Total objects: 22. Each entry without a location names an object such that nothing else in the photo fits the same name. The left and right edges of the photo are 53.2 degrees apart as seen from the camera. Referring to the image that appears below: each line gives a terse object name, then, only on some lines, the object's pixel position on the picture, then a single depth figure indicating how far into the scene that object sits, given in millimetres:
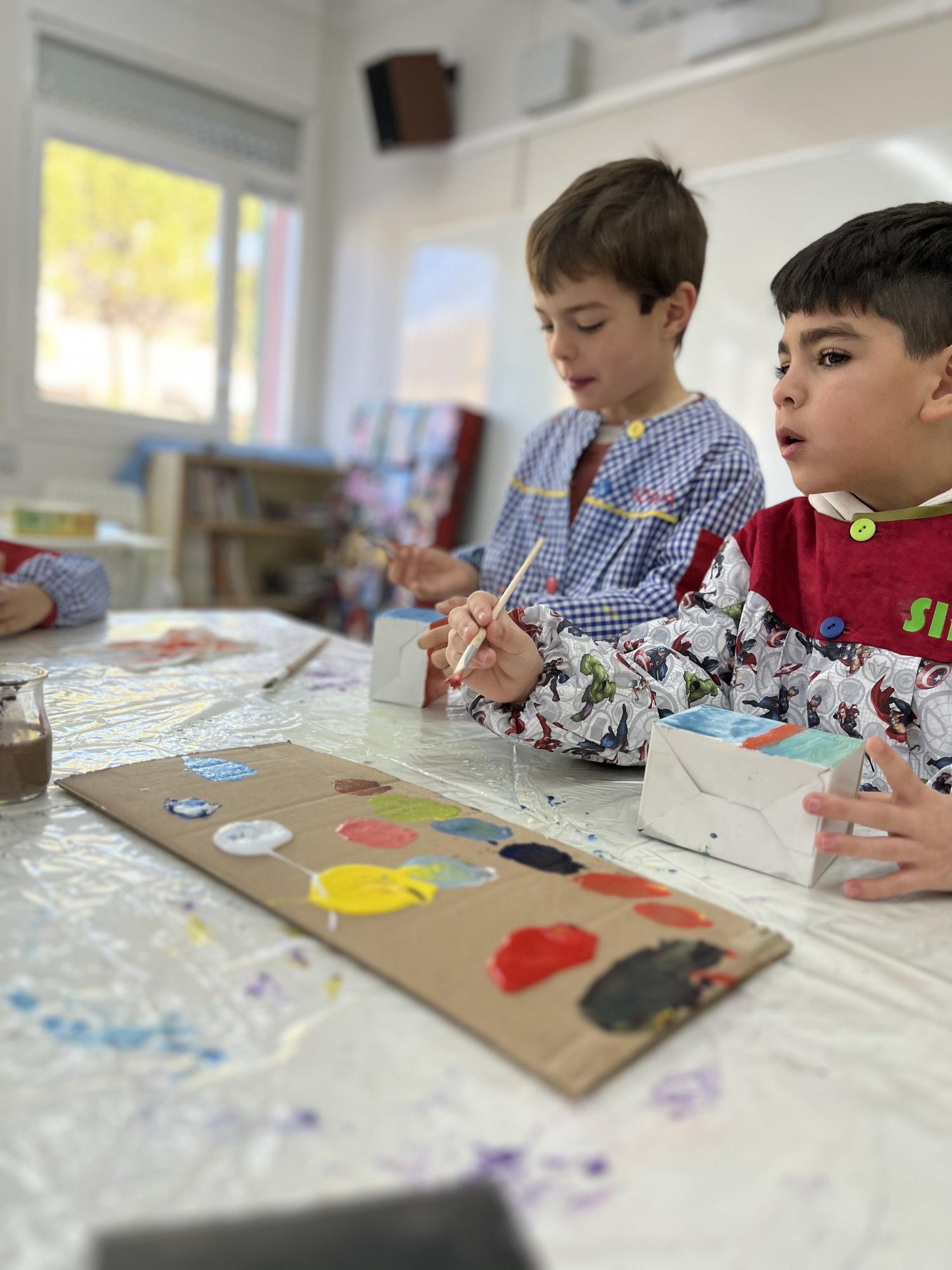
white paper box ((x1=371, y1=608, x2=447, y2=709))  1106
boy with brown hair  1200
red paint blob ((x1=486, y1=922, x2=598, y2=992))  487
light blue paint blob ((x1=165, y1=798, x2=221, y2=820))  679
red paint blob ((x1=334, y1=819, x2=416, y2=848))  655
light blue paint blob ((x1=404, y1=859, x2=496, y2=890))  596
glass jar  682
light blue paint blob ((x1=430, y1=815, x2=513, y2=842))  685
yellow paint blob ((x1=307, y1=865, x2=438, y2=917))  555
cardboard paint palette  461
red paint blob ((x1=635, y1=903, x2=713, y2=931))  566
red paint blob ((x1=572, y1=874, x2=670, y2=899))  604
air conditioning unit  2775
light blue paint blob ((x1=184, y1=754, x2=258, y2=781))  771
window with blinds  3779
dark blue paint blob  634
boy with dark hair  869
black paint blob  465
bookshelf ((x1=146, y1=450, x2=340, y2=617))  3902
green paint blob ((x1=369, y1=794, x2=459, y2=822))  719
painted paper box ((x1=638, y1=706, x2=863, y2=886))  660
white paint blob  618
